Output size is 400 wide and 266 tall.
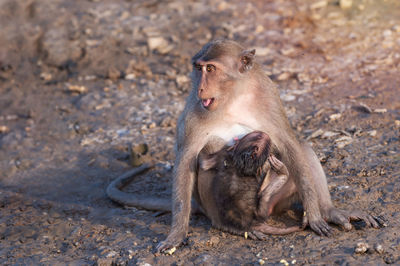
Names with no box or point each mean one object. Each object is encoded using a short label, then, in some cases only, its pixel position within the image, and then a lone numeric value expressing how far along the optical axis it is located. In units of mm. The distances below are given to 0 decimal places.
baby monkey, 8133
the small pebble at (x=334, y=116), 12145
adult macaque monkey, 8297
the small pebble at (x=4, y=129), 14415
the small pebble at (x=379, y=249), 7168
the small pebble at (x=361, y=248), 7215
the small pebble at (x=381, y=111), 11954
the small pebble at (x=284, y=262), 7149
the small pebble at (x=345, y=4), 17484
